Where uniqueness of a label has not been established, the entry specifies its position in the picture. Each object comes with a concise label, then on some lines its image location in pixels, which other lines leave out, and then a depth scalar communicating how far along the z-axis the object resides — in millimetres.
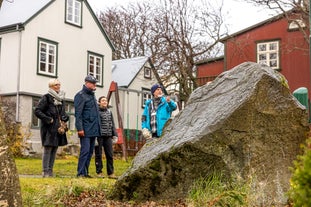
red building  27453
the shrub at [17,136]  20922
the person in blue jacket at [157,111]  9023
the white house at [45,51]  23406
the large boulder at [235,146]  5914
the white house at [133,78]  32469
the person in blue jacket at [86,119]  9281
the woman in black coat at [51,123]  9156
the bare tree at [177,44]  23719
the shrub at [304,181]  2517
